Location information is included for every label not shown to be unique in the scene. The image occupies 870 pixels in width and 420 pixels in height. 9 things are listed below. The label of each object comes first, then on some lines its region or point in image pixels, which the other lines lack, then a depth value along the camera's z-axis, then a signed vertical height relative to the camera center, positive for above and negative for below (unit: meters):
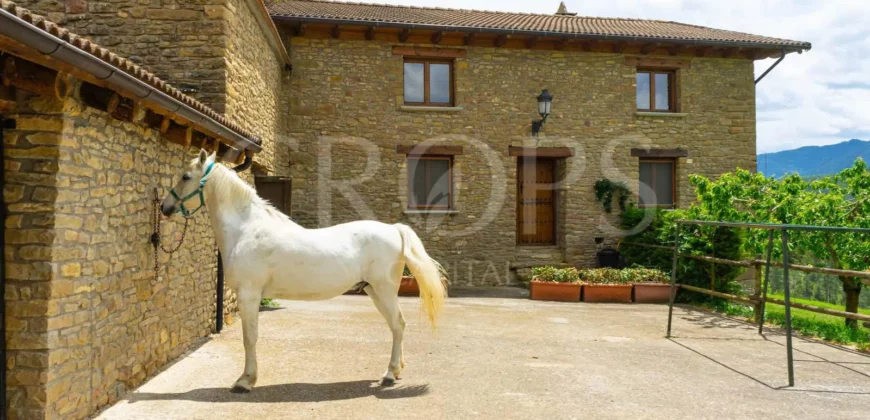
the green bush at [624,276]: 11.65 -0.94
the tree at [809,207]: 8.27 +0.34
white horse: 5.05 -0.27
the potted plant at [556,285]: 11.44 -1.11
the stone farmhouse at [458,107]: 7.70 +2.41
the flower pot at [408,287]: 11.55 -1.19
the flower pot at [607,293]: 11.36 -1.24
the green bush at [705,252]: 11.12 -0.43
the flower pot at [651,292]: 11.38 -1.22
